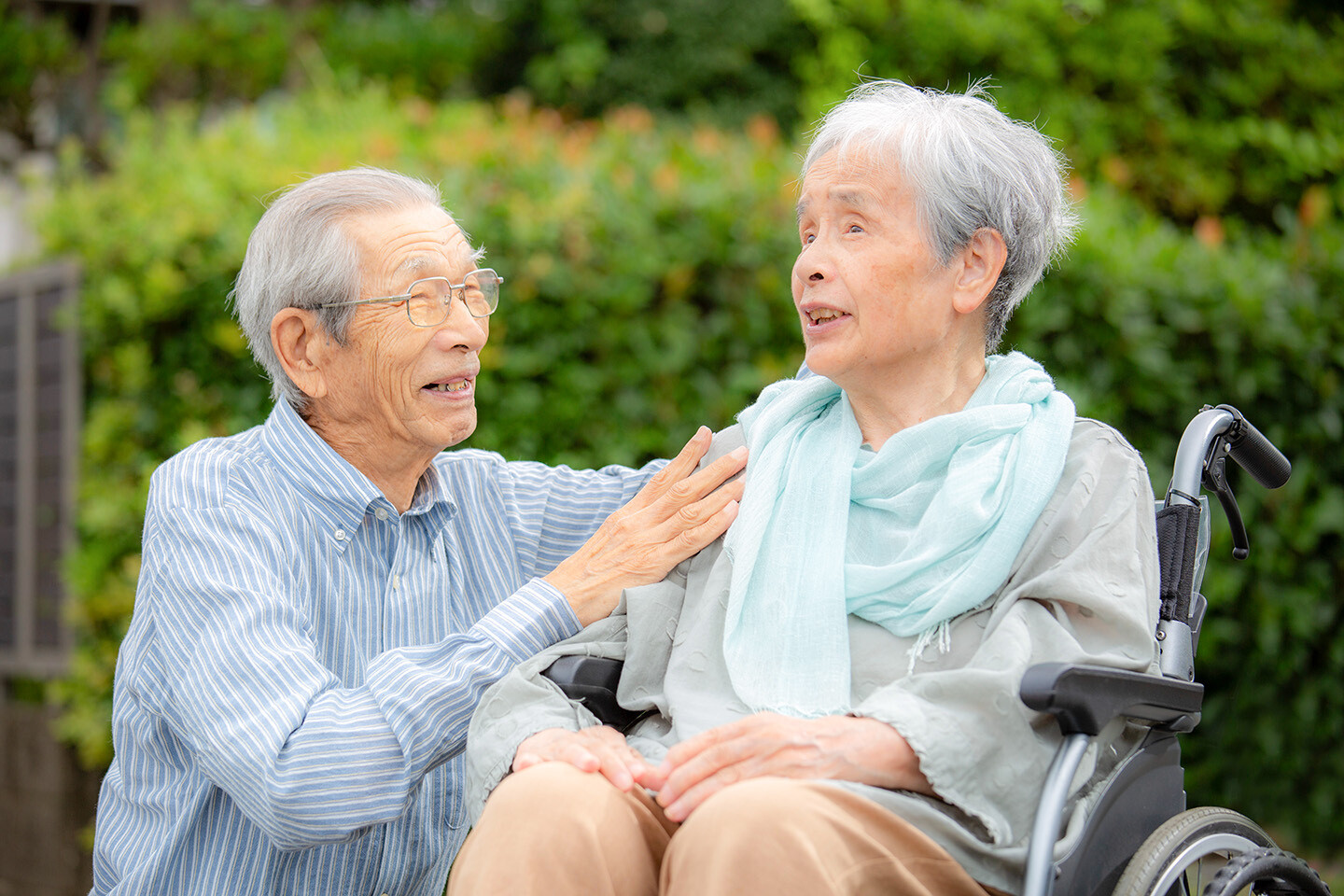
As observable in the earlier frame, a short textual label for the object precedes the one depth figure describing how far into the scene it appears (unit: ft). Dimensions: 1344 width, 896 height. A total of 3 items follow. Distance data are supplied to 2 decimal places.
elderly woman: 5.44
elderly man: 6.28
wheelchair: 5.35
